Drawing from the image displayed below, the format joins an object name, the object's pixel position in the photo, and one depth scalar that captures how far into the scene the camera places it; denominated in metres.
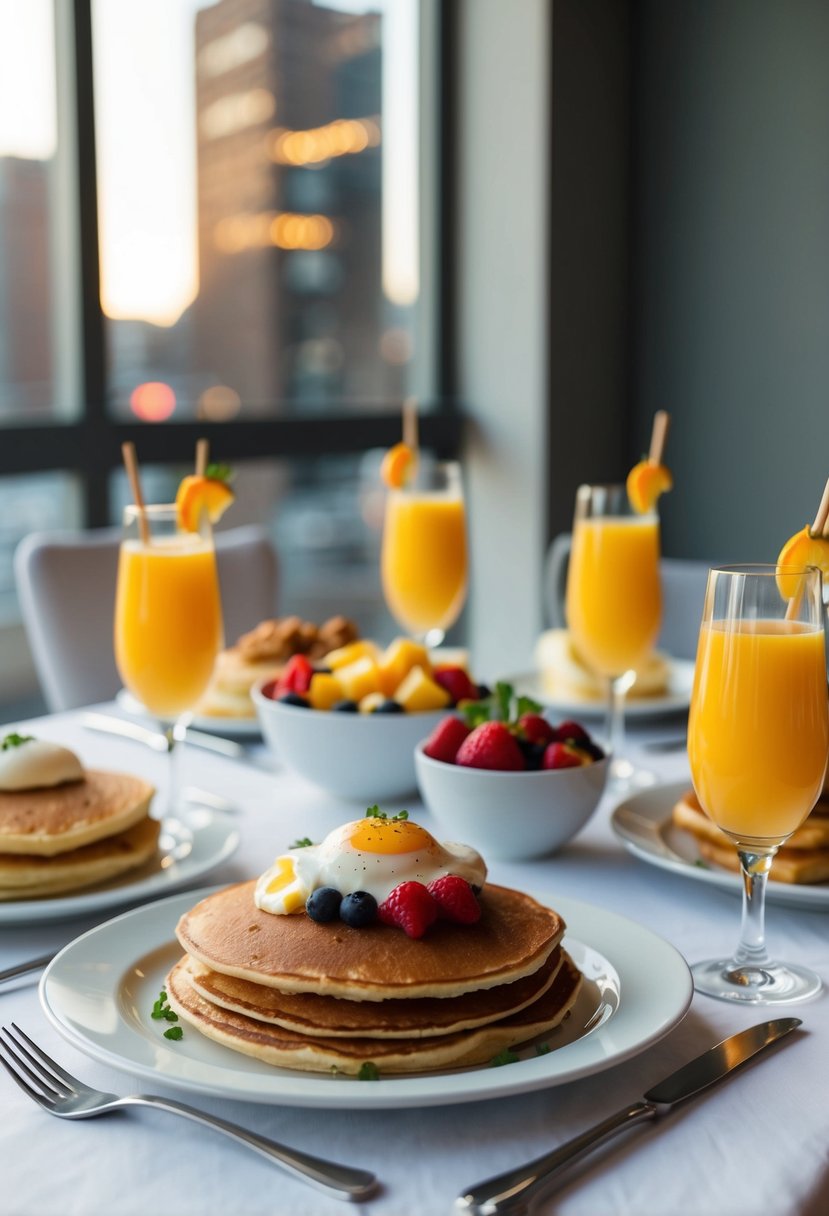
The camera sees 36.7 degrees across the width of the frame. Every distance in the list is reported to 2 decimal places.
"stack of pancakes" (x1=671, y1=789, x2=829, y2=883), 1.10
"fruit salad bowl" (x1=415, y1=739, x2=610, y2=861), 1.17
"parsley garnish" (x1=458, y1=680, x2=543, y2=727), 1.27
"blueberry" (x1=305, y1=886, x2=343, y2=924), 0.83
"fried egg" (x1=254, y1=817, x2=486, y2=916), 0.85
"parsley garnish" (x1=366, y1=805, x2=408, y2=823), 0.89
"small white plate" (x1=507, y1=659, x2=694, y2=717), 1.75
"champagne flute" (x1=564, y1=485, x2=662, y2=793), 1.62
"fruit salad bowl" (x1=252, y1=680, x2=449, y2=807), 1.37
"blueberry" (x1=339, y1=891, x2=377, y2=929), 0.82
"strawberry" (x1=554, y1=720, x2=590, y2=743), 1.24
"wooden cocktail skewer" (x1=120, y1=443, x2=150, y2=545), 1.37
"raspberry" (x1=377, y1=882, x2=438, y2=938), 0.81
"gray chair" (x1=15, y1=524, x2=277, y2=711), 2.22
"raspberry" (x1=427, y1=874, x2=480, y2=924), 0.84
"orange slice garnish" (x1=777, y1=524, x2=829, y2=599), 1.01
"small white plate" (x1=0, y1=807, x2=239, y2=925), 1.03
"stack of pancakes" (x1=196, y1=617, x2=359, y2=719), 1.76
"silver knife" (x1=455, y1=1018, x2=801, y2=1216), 0.65
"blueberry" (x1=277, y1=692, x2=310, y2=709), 1.43
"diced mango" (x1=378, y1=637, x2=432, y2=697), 1.47
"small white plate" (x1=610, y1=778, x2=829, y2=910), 1.07
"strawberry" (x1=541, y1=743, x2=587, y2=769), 1.19
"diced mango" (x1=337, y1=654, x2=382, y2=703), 1.46
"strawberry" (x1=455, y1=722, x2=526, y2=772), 1.19
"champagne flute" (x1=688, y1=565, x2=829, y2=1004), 0.94
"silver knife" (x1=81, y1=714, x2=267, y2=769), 1.63
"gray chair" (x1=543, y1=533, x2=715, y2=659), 2.56
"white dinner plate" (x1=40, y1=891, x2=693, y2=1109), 0.71
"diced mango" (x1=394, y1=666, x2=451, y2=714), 1.42
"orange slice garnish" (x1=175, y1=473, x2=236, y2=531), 1.42
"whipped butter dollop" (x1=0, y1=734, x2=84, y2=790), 1.15
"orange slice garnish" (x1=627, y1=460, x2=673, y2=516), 1.58
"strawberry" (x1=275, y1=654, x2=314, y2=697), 1.47
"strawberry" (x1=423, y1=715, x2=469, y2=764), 1.23
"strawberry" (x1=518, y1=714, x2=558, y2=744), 1.23
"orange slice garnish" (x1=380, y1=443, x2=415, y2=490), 1.94
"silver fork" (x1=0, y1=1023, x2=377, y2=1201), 0.67
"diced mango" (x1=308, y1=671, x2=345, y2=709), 1.44
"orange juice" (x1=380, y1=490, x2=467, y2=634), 1.96
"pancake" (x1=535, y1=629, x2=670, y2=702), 1.81
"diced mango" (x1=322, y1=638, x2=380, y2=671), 1.54
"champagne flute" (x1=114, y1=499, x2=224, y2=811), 1.41
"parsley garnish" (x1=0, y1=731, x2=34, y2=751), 1.19
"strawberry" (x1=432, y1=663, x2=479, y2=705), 1.47
